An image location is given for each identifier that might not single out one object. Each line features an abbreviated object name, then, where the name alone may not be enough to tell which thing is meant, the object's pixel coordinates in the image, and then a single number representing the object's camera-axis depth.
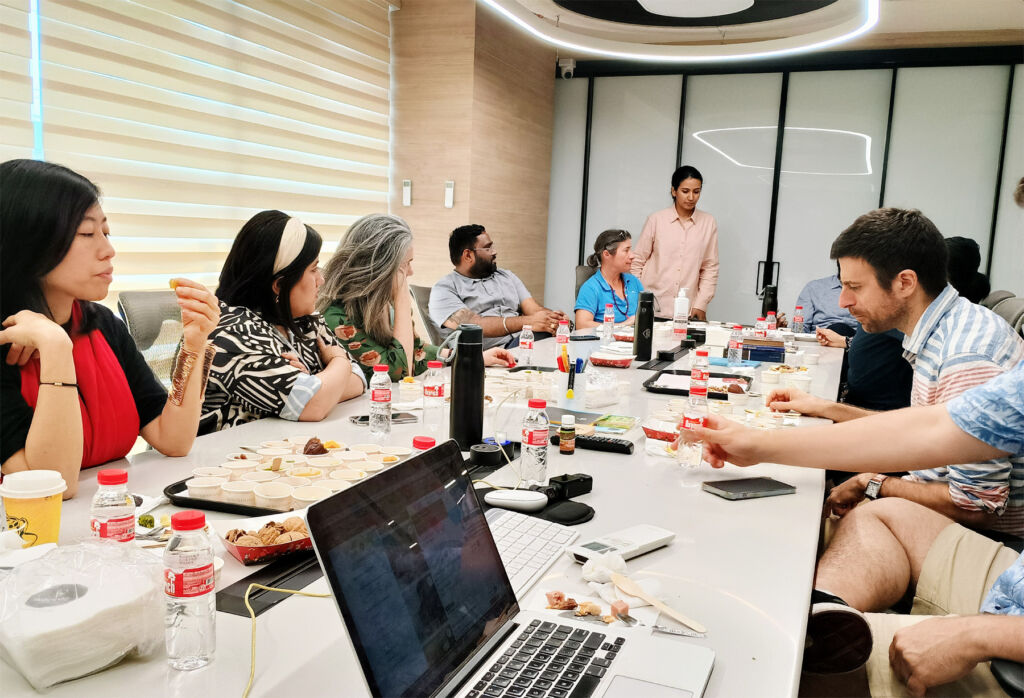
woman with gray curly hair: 2.79
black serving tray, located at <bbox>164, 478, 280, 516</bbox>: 1.32
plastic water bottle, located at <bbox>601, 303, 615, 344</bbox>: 3.89
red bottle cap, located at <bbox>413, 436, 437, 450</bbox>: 1.48
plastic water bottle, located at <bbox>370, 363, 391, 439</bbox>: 1.89
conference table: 0.87
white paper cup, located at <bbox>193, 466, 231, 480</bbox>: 1.43
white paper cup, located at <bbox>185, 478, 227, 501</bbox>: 1.35
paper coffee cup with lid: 1.09
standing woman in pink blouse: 6.10
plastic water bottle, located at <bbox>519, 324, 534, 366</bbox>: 2.85
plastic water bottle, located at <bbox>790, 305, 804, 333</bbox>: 4.75
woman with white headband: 2.03
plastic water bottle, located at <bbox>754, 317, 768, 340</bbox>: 3.49
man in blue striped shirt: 1.84
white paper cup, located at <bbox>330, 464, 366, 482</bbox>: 1.43
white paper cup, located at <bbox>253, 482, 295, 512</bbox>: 1.31
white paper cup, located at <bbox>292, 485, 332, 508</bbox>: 1.30
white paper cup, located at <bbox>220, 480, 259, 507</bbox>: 1.34
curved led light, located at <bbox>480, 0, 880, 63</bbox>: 3.59
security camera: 6.62
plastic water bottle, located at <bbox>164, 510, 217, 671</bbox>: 0.87
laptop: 0.74
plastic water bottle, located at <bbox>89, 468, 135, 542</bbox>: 1.03
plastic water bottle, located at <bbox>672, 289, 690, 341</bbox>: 4.05
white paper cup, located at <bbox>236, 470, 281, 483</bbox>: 1.40
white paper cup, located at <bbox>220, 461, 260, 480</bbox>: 1.44
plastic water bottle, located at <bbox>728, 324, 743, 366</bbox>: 3.23
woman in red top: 1.41
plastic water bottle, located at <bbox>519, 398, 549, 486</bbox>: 1.51
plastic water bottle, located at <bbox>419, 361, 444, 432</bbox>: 2.12
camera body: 1.47
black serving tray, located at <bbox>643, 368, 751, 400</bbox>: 2.43
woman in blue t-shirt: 4.59
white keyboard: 1.14
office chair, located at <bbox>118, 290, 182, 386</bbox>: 2.55
